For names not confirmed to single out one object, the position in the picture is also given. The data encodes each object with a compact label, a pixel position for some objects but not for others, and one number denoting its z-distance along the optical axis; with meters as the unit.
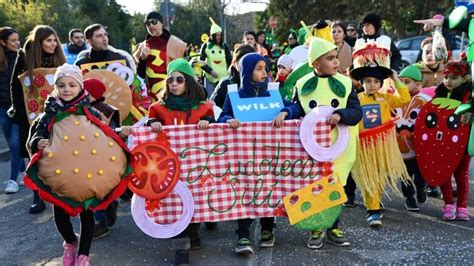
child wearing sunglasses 3.92
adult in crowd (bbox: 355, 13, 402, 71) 6.19
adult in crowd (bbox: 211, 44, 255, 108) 4.69
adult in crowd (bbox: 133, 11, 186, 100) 6.12
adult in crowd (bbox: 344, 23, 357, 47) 7.45
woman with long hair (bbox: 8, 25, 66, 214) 5.05
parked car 19.02
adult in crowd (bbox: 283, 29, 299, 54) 11.23
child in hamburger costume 3.30
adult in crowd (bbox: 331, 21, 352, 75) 6.15
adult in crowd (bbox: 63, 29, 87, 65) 7.78
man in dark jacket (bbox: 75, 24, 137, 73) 5.43
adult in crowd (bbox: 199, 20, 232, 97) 9.21
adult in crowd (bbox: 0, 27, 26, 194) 6.02
